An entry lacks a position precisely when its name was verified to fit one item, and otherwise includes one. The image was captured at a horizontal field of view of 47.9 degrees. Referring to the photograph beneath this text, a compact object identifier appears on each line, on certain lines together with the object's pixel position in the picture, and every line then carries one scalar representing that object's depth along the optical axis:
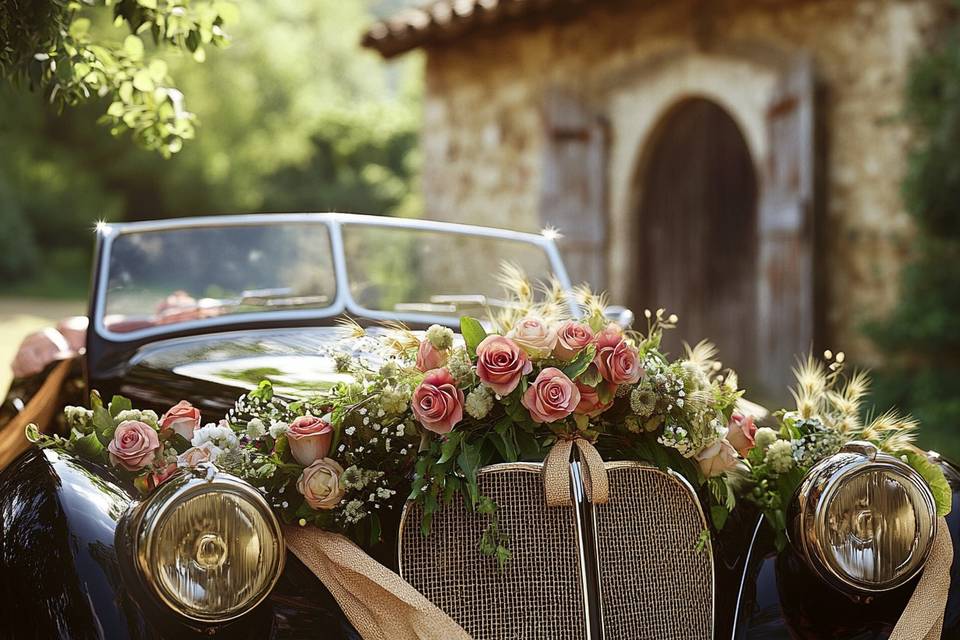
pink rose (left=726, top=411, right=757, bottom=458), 2.49
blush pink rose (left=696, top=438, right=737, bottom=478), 2.34
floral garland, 2.18
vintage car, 1.98
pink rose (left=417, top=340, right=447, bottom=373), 2.30
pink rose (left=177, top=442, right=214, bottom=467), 2.18
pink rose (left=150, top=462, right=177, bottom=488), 2.21
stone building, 7.03
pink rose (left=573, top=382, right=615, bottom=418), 2.22
